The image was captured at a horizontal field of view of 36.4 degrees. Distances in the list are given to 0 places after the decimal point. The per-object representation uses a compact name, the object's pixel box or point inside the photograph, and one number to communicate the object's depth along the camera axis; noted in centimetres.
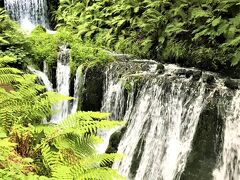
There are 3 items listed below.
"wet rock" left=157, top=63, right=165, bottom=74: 970
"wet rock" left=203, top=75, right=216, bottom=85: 841
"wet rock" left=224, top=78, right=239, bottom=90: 800
